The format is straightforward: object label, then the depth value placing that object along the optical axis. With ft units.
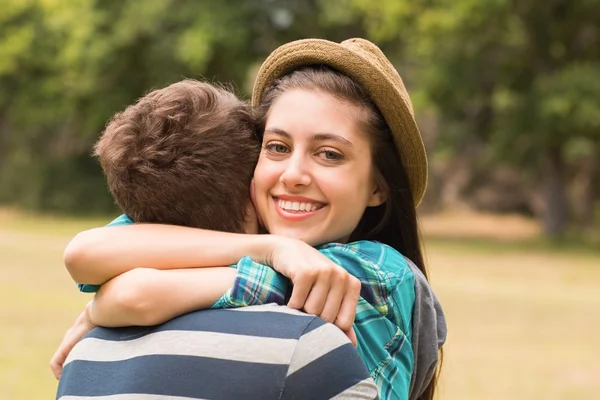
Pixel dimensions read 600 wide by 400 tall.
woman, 5.97
